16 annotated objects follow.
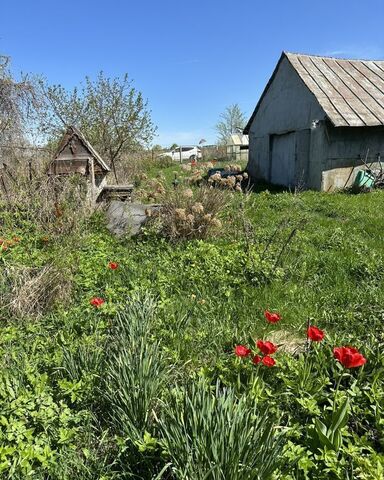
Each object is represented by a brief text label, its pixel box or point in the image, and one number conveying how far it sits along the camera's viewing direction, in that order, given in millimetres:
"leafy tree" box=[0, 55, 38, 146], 8414
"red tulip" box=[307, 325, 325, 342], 2303
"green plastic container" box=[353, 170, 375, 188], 11492
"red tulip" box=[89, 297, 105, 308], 3055
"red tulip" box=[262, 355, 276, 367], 2219
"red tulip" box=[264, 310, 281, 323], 2576
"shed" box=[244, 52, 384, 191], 11797
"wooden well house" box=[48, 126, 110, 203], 8172
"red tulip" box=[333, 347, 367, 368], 1981
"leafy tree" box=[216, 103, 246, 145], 56156
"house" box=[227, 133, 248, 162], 36031
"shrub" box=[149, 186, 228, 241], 5938
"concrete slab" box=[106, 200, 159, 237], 6604
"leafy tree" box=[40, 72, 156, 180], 13388
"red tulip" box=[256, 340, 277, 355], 2230
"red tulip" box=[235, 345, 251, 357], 2256
